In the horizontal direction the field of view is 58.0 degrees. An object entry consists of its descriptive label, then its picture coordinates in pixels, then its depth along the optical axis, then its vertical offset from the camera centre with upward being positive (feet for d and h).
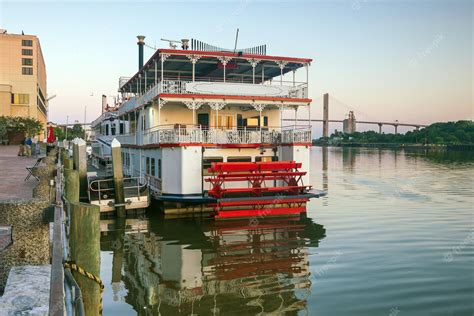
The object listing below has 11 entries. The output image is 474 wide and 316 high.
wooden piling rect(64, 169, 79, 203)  35.19 -3.19
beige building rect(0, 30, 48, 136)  262.26 +47.91
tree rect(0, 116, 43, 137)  172.39 +8.67
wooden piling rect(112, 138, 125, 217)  62.95 -4.59
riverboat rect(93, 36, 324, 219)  63.16 +0.95
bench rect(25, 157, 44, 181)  40.35 -2.22
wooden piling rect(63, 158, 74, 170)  58.10 -2.30
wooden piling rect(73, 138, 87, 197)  67.92 -2.79
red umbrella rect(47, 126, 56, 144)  107.14 +2.96
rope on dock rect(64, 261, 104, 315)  16.88 -4.93
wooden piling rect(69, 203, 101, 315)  19.54 -4.46
